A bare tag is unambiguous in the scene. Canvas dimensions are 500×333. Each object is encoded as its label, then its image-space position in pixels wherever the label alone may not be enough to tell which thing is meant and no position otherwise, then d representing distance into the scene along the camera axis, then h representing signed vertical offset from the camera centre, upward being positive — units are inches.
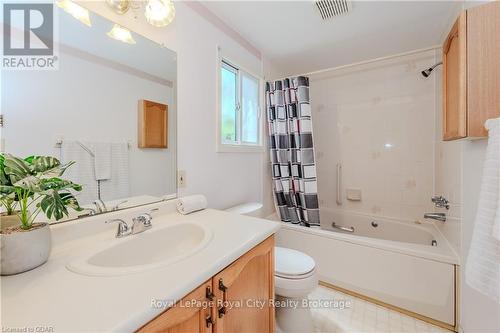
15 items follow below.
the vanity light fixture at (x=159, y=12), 44.3 +32.6
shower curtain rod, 63.6 +34.9
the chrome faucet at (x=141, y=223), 37.8 -10.6
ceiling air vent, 58.2 +44.4
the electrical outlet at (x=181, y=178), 53.0 -3.4
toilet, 49.3 -29.0
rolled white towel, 49.1 -9.3
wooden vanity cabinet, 23.0 -18.6
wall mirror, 31.1 +8.9
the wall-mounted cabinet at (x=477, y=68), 34.8 +16.1
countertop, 17.6 -12.6
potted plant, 23.5 -4.9
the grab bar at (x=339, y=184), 104.3 -9.8
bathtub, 54.7 -29.9
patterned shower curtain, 78.5 +5.4
